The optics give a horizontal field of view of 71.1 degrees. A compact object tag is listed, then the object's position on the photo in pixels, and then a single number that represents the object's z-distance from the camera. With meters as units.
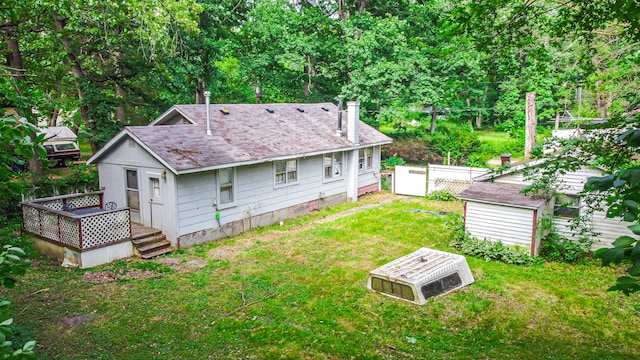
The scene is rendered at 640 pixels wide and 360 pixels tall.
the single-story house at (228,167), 14.22
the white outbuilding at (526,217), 13.67
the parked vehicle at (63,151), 26.84
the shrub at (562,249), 13.72
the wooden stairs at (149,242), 13.33
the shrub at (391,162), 29.94
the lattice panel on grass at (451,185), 22.12
